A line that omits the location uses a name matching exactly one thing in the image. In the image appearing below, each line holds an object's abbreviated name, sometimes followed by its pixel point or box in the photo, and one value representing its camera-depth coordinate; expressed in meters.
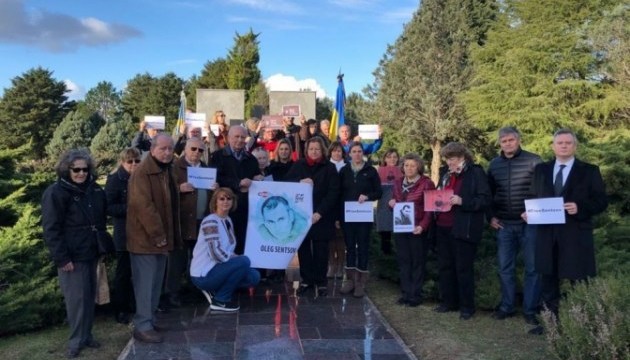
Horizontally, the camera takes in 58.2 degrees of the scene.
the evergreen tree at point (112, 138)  40.78
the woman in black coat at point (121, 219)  6.24
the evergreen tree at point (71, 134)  42.41
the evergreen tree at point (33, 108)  52.66
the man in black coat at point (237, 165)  7.52
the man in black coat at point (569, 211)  5.66
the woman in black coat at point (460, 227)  6.58
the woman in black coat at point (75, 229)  5.25
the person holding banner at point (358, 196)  7.72
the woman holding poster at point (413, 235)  7.30
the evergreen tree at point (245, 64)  51.53
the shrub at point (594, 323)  4.23
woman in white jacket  6.71
